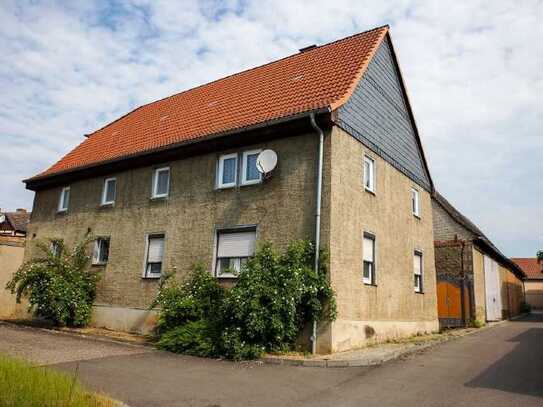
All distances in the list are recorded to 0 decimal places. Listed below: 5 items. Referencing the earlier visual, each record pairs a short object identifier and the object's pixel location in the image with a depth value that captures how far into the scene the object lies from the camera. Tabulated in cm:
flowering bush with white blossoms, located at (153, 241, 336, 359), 1075
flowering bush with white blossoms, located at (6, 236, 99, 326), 1553
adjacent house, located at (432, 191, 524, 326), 2228
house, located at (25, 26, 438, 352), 1251
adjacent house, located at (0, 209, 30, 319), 1991
